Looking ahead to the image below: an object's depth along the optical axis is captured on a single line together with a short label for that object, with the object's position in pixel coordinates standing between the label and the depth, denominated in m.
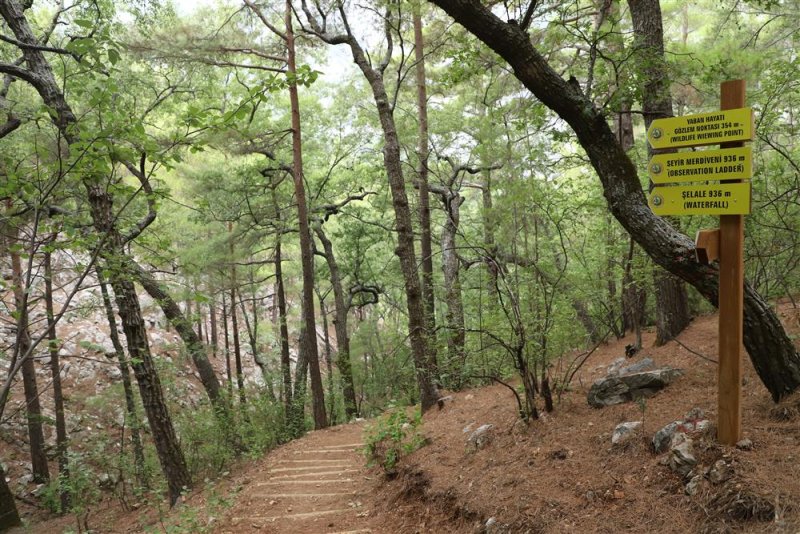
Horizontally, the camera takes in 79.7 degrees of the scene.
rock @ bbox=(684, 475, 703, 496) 2.86
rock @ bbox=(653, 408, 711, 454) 3.31
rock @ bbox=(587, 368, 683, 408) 4.55
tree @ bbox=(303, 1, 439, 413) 7.40
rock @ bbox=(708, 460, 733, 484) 2.81
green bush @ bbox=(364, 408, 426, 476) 5.77
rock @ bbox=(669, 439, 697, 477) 3.04
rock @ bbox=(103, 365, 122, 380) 16.33
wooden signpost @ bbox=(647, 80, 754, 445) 2.86
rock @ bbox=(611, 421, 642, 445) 3.69
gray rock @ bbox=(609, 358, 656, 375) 4.92
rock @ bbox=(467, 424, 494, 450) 4.98
